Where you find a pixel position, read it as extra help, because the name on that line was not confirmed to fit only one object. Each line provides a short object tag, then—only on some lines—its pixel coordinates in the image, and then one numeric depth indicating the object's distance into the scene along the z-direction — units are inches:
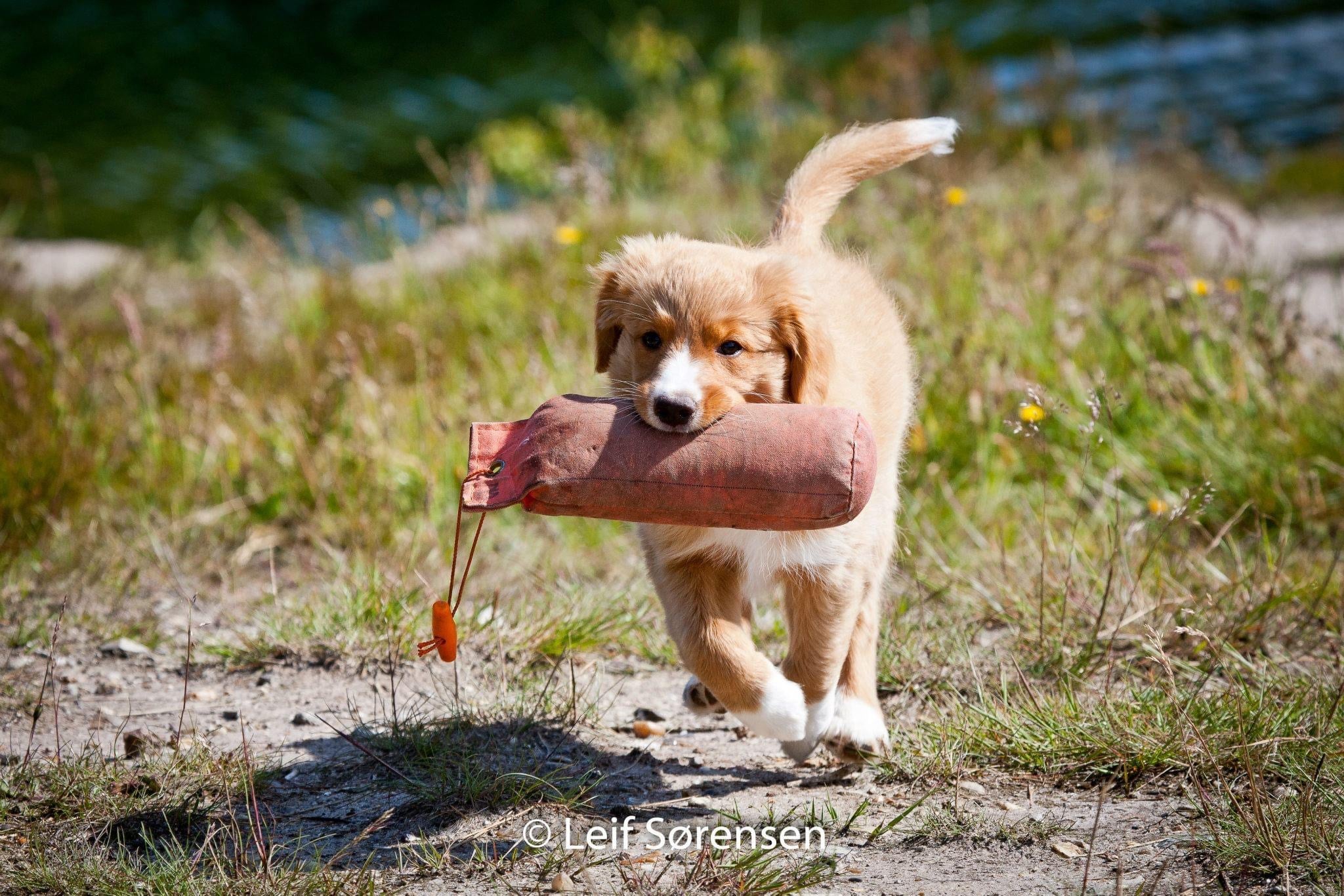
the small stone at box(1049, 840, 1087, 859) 214.5
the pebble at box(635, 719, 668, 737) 273.6
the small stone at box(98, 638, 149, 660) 306.7
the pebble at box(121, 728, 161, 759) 255.8
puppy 234.4
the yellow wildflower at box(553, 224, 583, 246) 469.1
